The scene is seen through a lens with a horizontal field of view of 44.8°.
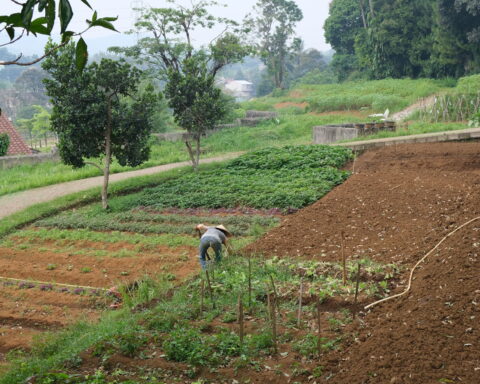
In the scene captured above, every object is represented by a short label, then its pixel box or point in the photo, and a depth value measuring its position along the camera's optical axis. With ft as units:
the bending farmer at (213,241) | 28.68
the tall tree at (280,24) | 172.24
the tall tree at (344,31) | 154.71
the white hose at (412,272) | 21.01
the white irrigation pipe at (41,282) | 29.78
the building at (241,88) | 281.54
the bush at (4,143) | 77.25
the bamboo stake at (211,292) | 23.53
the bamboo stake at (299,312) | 20.51
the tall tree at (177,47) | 86.63
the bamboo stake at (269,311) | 20.67
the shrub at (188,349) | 18.08
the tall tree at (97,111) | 46.21
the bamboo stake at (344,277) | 24.07
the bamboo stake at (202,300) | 22.20
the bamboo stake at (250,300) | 22.38
